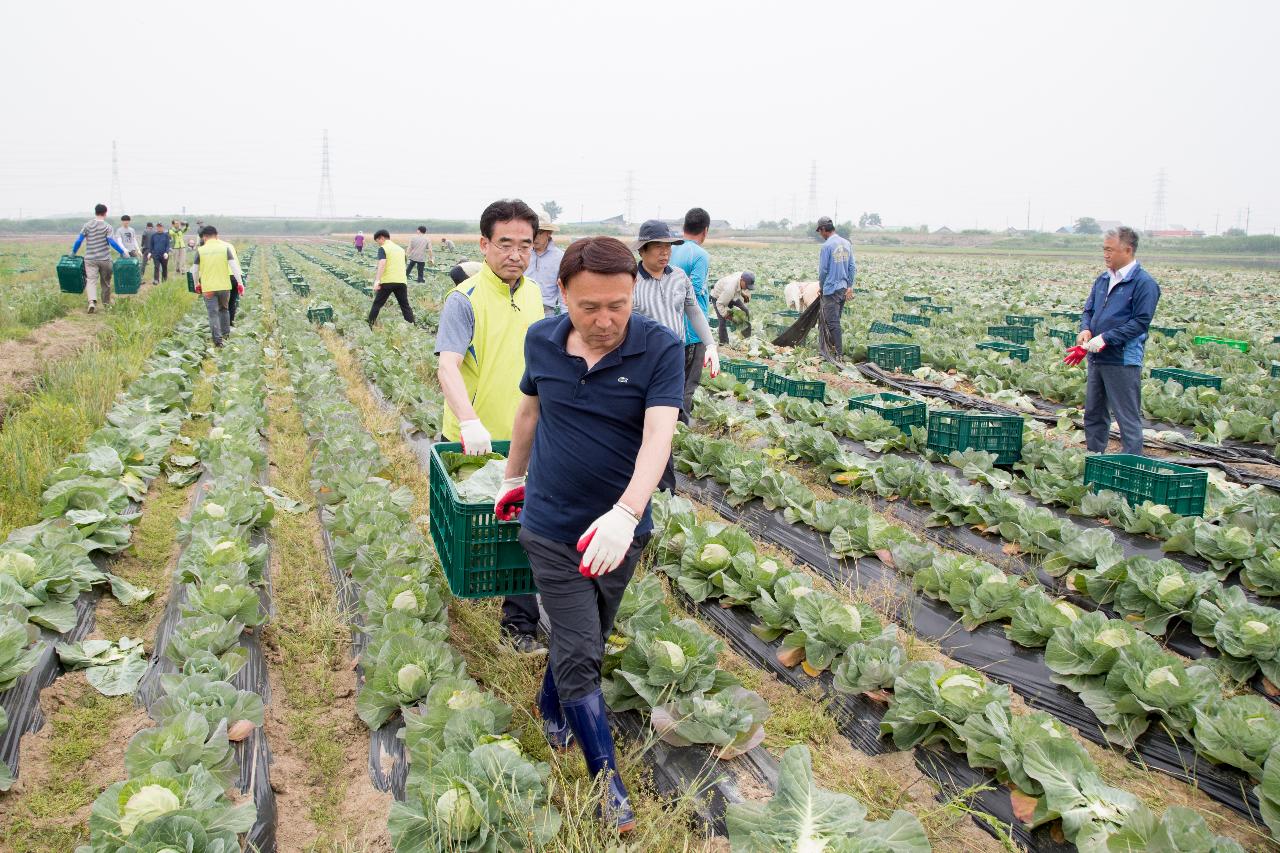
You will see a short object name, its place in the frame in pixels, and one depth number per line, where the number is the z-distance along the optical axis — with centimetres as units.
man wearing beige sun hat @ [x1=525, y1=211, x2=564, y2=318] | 620
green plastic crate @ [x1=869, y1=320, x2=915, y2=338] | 1355
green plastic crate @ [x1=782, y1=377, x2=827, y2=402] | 889
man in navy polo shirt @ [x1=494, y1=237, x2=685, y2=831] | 246
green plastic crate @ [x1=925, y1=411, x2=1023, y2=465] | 679
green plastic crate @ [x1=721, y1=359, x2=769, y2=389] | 993
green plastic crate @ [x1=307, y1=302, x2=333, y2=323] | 1557
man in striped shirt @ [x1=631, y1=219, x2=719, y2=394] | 521
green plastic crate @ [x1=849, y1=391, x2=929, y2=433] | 760
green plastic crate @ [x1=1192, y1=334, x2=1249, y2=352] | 1240
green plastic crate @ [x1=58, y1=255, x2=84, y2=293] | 1597
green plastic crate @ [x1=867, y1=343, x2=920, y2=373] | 1164
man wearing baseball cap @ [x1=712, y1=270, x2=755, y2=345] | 1309
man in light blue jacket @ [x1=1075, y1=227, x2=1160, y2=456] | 612
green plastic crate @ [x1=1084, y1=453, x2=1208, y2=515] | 537
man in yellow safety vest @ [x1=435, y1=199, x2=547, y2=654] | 366
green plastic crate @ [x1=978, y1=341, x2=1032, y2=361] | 1197
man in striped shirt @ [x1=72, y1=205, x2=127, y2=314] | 1394
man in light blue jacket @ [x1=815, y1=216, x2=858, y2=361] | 1065
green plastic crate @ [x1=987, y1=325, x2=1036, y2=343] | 1443
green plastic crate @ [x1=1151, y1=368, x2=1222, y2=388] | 960
